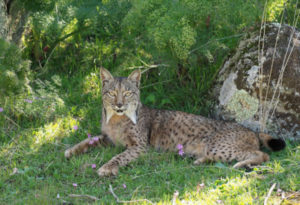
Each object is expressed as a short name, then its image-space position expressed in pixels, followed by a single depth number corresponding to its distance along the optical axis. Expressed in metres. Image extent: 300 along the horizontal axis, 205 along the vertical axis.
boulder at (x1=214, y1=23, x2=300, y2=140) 10.22
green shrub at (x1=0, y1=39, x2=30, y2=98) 10.27
